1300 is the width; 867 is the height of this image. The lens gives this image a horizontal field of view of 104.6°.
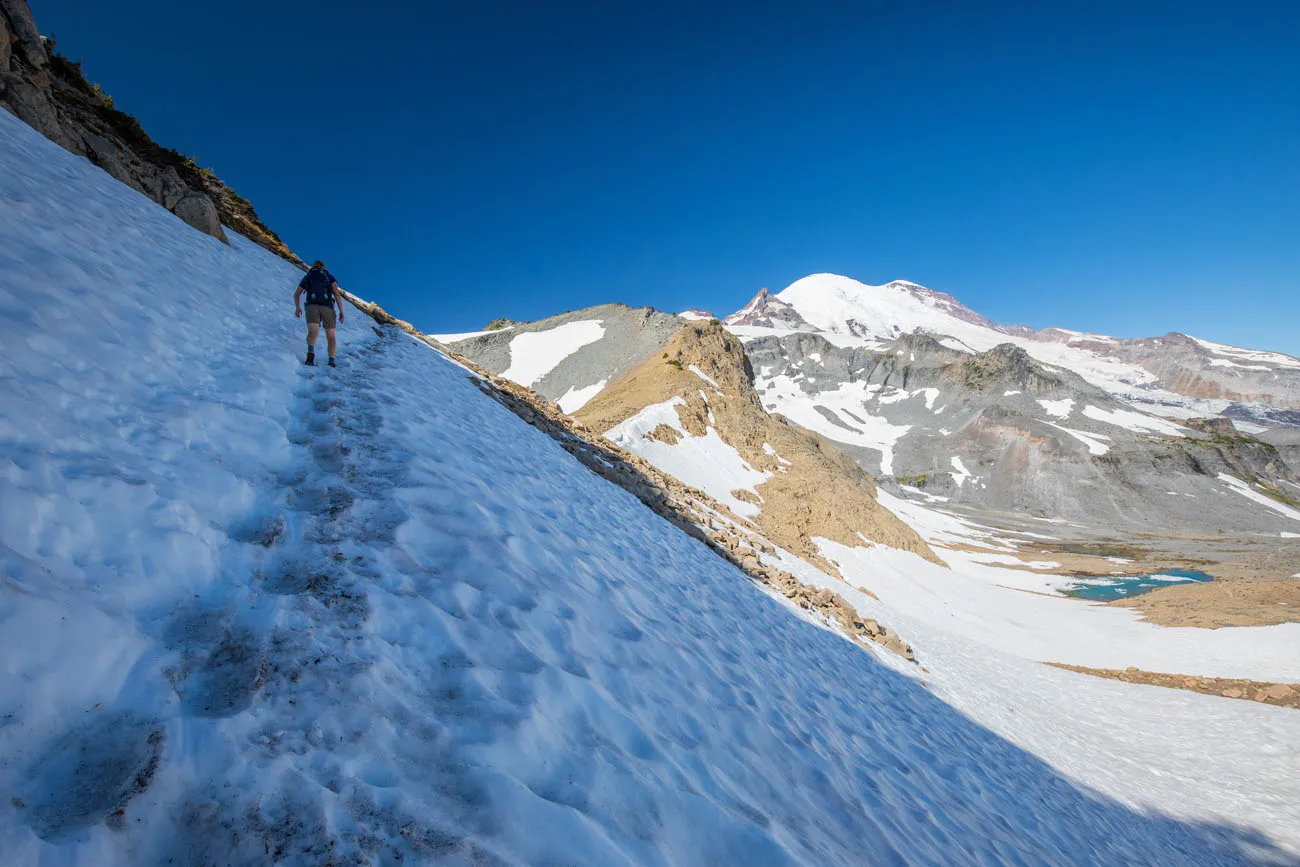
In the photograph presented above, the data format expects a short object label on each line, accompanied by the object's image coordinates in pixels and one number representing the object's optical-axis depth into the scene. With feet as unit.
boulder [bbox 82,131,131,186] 37.73
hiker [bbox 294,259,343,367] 27.89
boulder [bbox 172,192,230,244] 38.50
